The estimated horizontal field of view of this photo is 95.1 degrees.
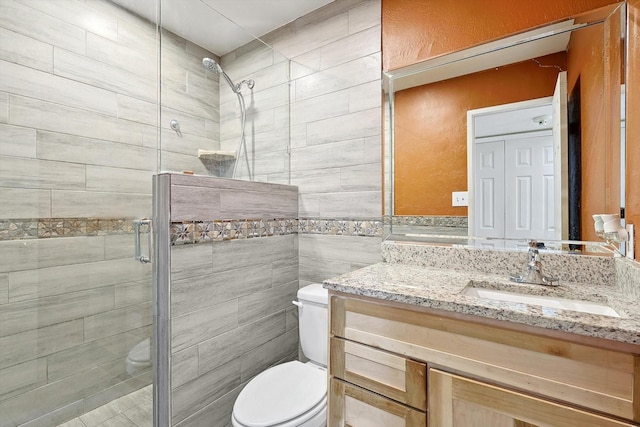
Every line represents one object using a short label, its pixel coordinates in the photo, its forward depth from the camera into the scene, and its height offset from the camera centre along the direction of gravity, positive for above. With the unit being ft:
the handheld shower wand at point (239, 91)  5.87 +2.64
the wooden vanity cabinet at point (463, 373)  2.49 -1.59
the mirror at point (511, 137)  3.83 +1.16
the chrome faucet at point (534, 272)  3.81 -0.79
